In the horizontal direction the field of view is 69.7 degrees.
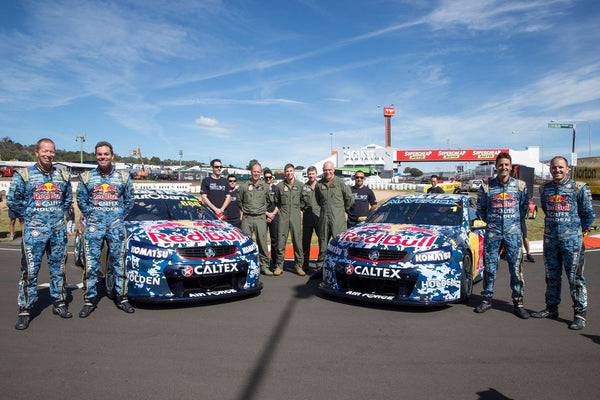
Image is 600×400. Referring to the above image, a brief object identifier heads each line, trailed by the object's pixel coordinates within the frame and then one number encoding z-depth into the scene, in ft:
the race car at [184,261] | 15.69
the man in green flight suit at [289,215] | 23.97
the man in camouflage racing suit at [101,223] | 15.83
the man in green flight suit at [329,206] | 22.71
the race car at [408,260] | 15.75
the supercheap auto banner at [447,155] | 235.20
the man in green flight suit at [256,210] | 23.67
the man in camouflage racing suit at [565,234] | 14.89
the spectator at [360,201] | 25.80
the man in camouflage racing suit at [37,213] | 14.55
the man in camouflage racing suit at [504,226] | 16.19
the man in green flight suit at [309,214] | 23.84
